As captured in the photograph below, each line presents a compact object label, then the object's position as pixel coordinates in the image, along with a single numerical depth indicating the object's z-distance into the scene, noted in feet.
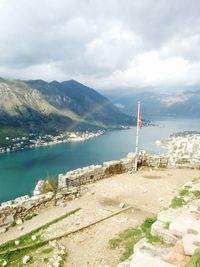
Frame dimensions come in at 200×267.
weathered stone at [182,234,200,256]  15.12
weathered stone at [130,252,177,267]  14.55
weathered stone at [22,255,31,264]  22.39
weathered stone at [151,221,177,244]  18.48
